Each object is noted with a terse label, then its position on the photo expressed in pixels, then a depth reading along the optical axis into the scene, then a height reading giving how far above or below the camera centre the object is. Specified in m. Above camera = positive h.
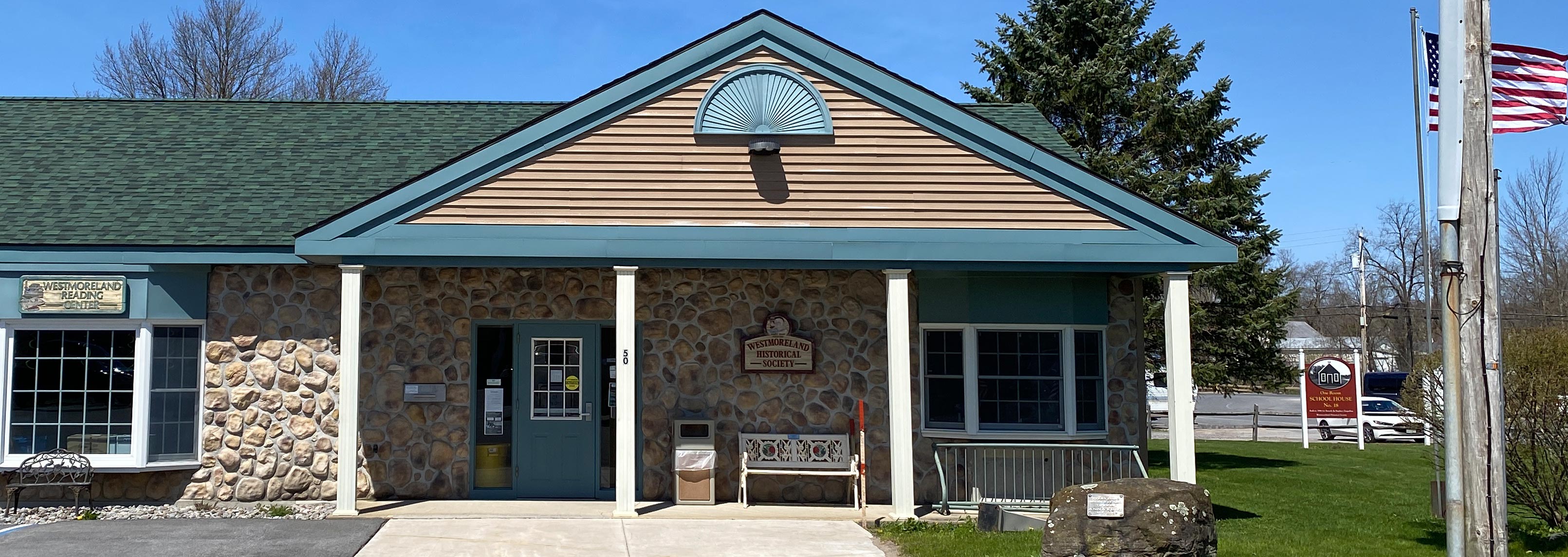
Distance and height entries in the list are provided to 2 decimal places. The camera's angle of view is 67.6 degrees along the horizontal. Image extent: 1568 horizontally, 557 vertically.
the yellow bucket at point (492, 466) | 12.72 -1.09
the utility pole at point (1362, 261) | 44.91 +3.78
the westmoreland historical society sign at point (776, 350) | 12.80 +0.15
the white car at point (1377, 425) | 32.50 -1.86
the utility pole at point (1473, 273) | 8.20 +0.59
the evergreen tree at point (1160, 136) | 22.27 +4.44
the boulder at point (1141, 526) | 8.20 -1.17
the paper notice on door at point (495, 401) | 12.72 -0.39
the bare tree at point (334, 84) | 36.41 +8.90
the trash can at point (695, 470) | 12.32 -1.11
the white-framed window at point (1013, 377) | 12.75 -0.17
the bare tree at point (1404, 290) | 55.66 +3.39
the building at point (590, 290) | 11.35 +0.78
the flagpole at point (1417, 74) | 9.38 +2.29
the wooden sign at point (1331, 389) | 27.55 -0.71
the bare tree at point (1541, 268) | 46.31 +3.66
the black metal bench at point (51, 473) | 11.46 -1.03
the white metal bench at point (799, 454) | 12.51 -0.97
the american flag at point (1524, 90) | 8.58 +1.96
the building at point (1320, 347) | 66.06 +0.83
